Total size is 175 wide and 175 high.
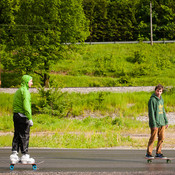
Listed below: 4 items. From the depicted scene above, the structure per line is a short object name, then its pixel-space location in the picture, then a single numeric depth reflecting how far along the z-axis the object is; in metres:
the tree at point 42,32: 68.06
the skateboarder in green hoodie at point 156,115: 17.80
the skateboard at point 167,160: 18.29
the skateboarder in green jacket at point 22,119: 16.27
